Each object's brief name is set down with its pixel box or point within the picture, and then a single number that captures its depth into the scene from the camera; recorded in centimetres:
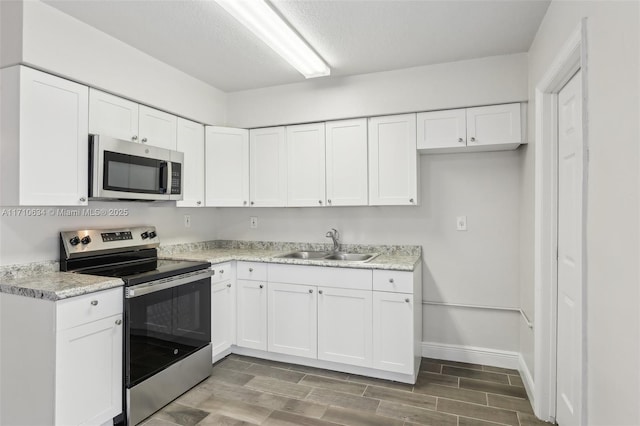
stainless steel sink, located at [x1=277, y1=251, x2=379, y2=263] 339
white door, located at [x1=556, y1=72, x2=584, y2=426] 187
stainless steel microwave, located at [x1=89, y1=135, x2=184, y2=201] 239
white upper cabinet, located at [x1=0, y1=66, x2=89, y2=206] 203
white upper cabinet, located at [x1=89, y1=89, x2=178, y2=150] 244
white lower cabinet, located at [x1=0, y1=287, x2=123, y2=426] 186
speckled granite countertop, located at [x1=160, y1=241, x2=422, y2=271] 284
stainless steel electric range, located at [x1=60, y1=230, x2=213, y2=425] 222
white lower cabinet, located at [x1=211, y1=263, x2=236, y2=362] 304
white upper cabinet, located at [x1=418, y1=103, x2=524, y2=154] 278
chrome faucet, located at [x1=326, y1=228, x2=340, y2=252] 348
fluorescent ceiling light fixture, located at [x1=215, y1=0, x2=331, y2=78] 203
